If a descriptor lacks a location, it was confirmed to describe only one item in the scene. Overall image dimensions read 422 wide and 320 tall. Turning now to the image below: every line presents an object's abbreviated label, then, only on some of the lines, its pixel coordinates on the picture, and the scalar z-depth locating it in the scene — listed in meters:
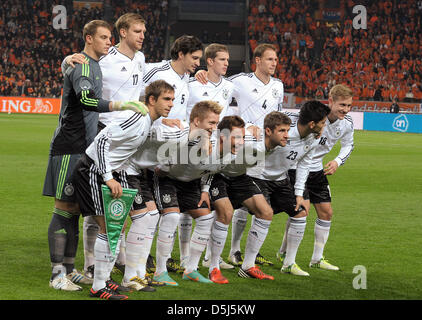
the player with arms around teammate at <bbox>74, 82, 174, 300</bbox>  10.56
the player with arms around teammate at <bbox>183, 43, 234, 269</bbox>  14.57
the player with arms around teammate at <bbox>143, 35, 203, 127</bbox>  13.79
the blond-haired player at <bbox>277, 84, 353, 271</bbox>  14.17
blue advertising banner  57.44
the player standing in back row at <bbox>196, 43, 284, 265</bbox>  15.13
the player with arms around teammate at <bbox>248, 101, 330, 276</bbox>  13.63
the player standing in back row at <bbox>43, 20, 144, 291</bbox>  11.67
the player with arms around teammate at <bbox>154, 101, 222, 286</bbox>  11.90
